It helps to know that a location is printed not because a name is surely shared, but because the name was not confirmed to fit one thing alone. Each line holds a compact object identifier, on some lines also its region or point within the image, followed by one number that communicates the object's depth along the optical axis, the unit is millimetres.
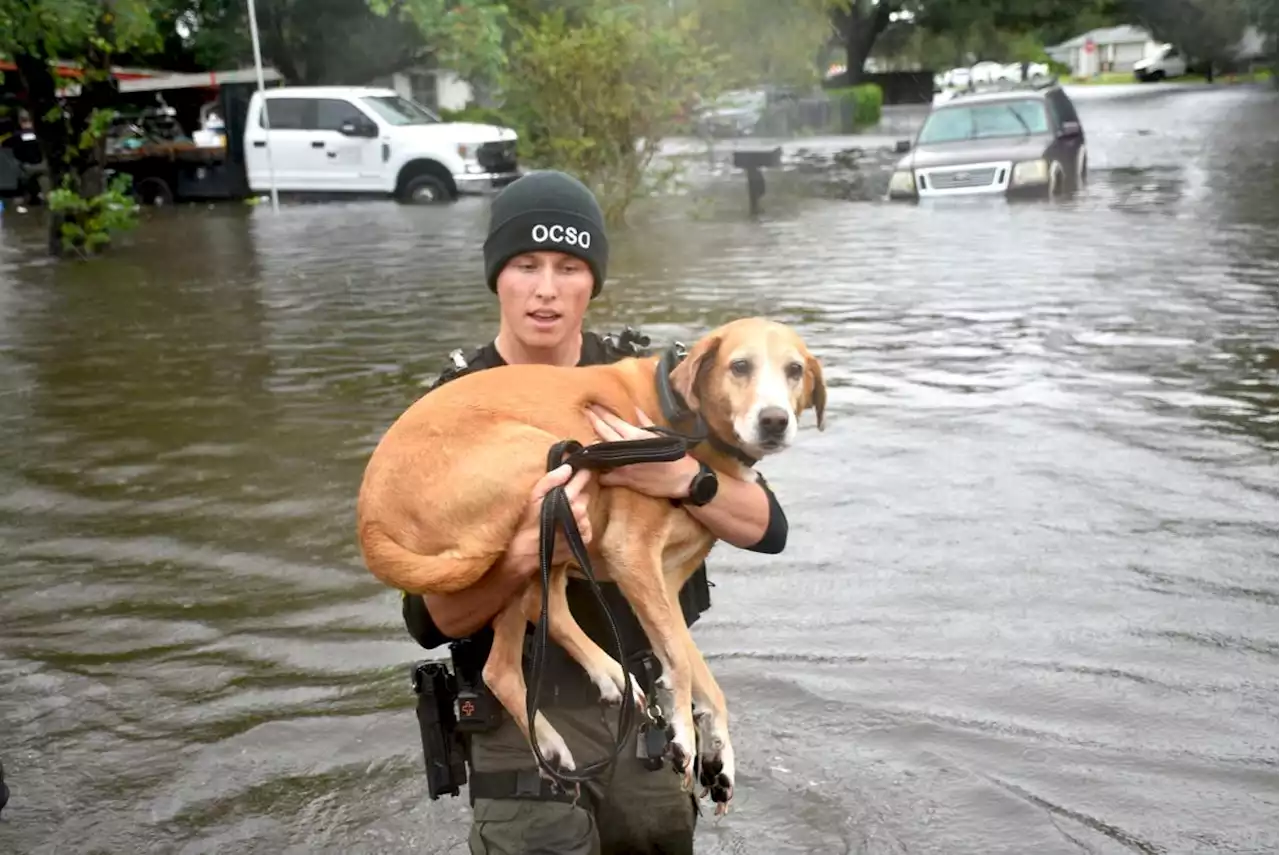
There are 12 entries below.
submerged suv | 20734
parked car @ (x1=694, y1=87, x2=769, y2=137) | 39375
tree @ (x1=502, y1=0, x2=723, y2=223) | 17984
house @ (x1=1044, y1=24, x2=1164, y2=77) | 120125
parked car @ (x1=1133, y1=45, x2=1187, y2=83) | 84000
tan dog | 3082
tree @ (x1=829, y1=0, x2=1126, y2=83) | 60656
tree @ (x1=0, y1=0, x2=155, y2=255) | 16734
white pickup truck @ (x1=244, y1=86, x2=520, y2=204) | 25578
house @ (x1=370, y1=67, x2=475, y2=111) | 46344
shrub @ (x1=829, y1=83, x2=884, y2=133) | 47531
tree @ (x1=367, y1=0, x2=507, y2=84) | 21438
